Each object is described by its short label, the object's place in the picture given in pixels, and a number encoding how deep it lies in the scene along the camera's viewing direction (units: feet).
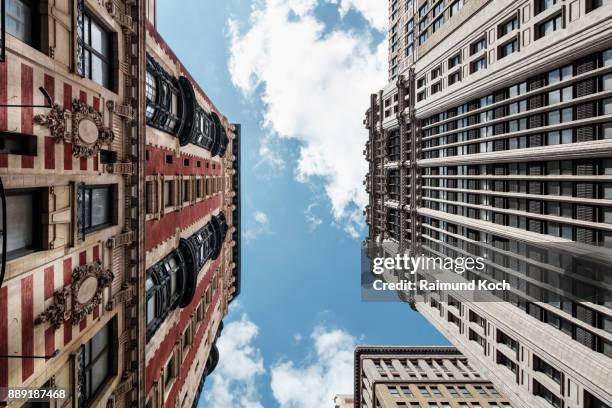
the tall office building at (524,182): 57.98
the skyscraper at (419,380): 141.79
